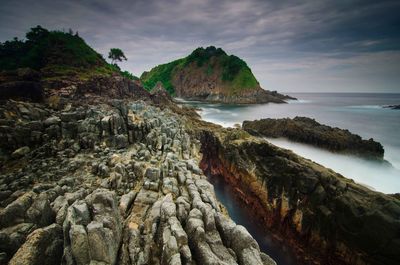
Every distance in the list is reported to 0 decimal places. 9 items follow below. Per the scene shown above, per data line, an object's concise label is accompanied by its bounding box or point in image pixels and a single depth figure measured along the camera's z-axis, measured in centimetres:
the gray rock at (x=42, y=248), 613
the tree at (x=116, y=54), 9881
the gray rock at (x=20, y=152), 1500
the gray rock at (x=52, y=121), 1822
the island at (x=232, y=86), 16325
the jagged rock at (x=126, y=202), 1021
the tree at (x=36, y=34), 7238
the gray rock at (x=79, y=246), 666
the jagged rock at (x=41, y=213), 785
